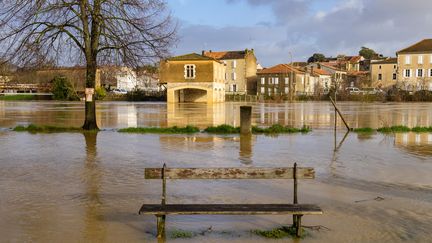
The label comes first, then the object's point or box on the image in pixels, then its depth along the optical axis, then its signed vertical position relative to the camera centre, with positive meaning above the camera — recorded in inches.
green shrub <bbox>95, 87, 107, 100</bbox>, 3260.3 +17.1
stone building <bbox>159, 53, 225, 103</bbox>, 2618.1 +116.9
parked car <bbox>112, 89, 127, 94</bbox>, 3817.4 +45.5
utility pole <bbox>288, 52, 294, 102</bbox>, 3424.2 +119.4
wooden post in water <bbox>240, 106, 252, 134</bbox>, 710.6 -37.7
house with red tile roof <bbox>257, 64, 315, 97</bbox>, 3526.1 +124.7
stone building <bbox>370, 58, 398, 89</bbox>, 3526.1 +179.7
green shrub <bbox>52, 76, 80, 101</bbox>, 3189.0 +43.7
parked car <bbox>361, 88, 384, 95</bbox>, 3036.9 +36.2
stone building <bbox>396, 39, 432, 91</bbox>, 3230.8 +212.0
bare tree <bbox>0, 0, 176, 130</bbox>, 709.9 +94.8
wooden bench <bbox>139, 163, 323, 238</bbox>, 224.5 -38.9
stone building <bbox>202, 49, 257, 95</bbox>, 3622.0 +195.2
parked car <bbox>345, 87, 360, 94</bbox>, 3168.3 +46.5
